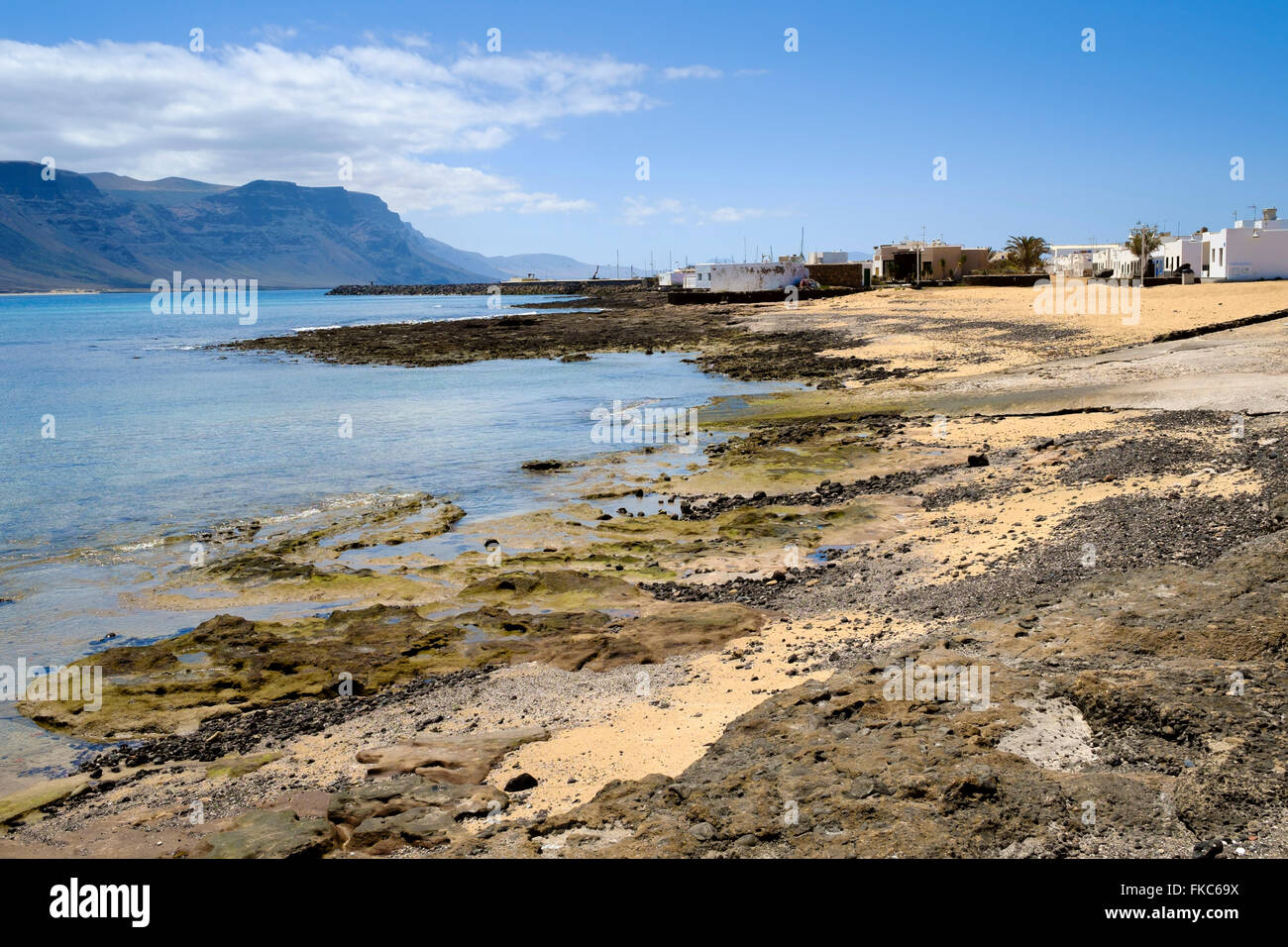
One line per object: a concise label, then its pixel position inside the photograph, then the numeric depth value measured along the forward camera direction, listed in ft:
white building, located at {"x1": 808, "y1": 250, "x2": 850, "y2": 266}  362.12
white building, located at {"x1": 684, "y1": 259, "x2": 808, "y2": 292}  296.92
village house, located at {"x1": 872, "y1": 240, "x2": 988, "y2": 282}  285.84
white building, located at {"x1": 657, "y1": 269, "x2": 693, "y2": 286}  424.87
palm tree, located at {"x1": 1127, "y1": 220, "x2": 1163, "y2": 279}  211.82
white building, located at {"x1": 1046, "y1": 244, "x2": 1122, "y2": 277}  247.21
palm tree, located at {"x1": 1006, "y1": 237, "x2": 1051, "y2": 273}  259.39
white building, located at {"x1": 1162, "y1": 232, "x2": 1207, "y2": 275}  185.68
